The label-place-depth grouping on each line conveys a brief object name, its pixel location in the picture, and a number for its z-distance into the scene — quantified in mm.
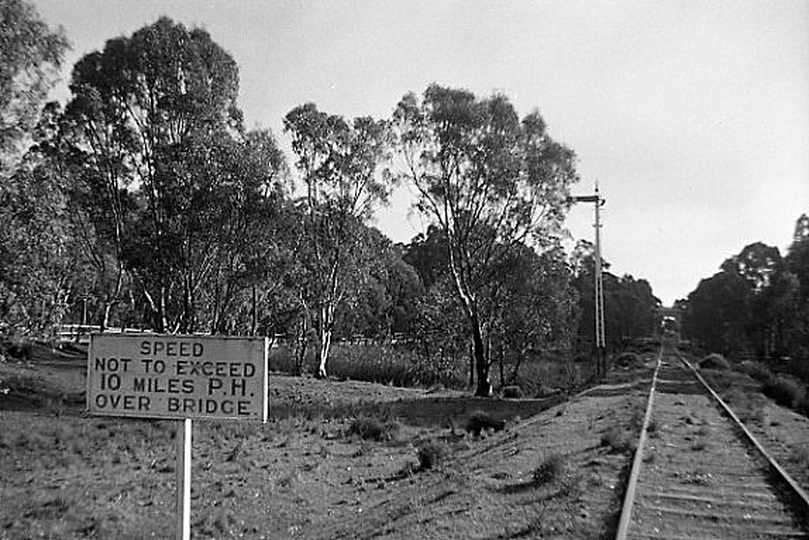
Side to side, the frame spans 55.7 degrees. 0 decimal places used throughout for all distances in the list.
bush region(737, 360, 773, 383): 41134
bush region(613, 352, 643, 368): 57734
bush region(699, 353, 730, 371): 51612
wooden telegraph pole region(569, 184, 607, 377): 44125
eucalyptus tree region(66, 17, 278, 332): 22922
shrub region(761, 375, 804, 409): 28484
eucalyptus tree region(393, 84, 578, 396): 31469
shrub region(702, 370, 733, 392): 34319
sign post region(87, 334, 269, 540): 6113
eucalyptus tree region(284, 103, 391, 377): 37344
